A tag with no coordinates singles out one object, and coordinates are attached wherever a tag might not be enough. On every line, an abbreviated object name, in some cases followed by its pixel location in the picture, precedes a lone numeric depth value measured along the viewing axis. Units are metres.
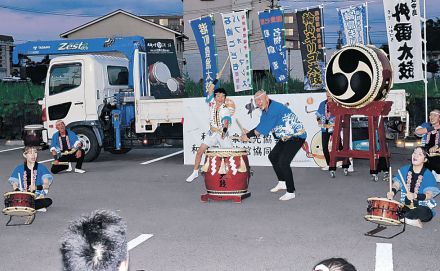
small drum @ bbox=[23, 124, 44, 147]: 16.67
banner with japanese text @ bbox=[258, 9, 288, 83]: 17.11
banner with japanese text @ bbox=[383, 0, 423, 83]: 13.04
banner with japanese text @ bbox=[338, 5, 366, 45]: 18.06
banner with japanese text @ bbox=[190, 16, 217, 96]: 17.80
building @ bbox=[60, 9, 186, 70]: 46.53
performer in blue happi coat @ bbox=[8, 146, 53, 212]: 8.41
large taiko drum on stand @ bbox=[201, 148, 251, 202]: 9.29
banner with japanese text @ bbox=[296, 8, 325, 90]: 16.67
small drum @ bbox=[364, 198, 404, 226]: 6.86
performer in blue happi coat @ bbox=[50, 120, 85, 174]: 12.68
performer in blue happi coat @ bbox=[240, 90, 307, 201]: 9.51
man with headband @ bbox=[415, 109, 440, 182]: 10.57
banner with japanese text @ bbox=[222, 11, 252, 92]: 17.55
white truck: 14.43
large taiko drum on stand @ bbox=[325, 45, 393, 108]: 10.93
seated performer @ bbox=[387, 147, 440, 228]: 7.43
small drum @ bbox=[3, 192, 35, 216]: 7.68
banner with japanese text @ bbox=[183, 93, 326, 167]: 13.27
